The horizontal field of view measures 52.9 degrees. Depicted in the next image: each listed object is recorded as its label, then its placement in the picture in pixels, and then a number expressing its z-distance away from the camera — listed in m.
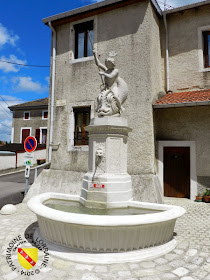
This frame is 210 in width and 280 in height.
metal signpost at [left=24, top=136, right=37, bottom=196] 7.33
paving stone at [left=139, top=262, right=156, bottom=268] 2.96
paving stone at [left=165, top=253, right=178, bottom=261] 3.19
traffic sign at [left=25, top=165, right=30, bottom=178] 7.46
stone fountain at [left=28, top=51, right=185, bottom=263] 3.04
